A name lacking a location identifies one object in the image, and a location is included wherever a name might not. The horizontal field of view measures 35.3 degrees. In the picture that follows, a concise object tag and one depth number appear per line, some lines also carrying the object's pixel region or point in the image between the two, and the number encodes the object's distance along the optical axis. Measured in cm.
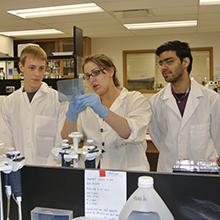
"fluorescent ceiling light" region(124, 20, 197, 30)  564
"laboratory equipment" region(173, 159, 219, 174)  101
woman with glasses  138
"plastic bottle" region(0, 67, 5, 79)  380
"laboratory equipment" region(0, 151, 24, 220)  108
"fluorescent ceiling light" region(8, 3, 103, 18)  438
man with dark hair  167
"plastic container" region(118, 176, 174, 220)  91
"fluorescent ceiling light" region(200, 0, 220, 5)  424
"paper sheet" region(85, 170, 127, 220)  103
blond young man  157
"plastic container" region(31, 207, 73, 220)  107
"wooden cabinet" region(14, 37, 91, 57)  702
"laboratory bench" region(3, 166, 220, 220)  97
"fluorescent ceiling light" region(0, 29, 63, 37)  625
